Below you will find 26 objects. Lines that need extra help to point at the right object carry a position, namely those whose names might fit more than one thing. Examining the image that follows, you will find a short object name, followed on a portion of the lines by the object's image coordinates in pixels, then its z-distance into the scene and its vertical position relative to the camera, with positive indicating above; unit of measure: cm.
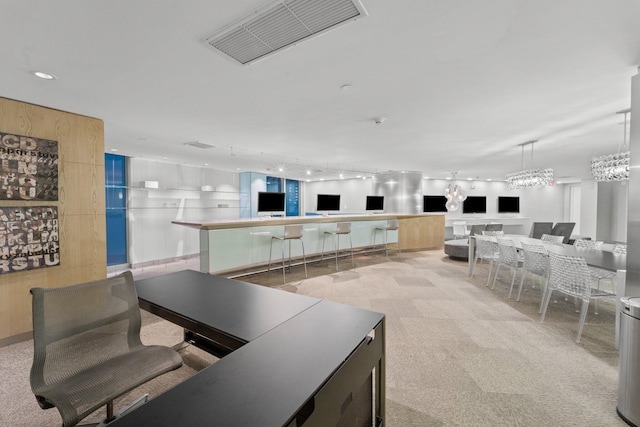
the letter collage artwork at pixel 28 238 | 272 -36
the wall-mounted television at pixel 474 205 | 1027 +10
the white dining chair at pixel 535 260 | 349 -72
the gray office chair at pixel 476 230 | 661 -57
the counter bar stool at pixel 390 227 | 709 -54
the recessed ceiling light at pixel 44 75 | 231 +116
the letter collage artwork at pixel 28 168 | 271 +40
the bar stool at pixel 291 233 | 488 -50
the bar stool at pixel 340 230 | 593 -55
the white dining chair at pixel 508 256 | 412 -78
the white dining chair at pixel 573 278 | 270 -77
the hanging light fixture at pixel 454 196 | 622 +27
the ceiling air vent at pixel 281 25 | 156 +119
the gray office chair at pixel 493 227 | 711 -53
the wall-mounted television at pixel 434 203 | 939 +15
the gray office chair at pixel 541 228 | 748 -59
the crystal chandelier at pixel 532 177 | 508 +60
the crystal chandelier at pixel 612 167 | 337 +56
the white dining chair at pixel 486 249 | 463 -76
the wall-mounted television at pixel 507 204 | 1088 +16
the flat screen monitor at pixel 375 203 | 796 +12
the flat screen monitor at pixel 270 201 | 511 +9
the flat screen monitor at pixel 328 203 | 684 +10
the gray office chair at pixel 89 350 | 128 -84
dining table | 262 -60
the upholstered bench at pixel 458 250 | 668 -110
